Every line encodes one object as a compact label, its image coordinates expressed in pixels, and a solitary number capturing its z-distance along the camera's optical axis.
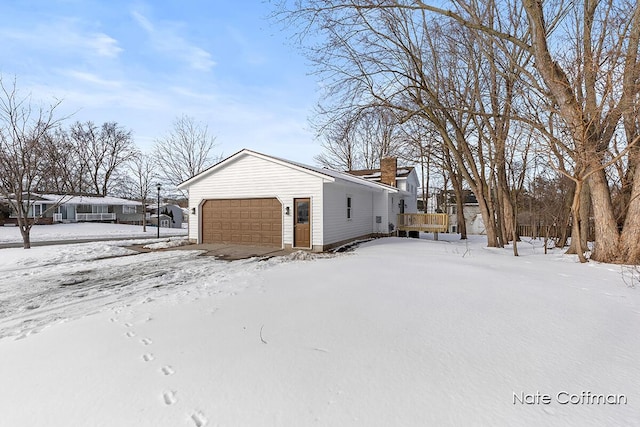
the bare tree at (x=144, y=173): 29.30
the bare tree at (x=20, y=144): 11.77
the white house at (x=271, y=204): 11.47
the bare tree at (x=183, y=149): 27.83
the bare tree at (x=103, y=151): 34.72
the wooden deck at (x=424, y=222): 17.03
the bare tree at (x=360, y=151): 24.94
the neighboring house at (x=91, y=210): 28.28
